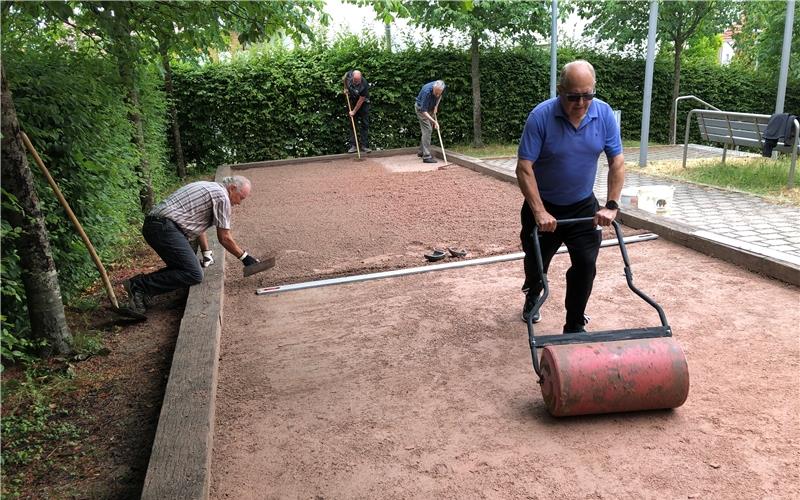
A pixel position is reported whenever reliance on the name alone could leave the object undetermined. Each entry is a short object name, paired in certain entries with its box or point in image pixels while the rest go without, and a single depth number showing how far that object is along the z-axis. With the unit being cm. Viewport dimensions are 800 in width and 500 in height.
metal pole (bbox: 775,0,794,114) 1117
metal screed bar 571
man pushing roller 361
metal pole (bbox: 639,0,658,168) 1070
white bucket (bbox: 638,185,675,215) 740
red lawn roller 306
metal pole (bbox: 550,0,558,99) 1266
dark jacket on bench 858
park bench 933
